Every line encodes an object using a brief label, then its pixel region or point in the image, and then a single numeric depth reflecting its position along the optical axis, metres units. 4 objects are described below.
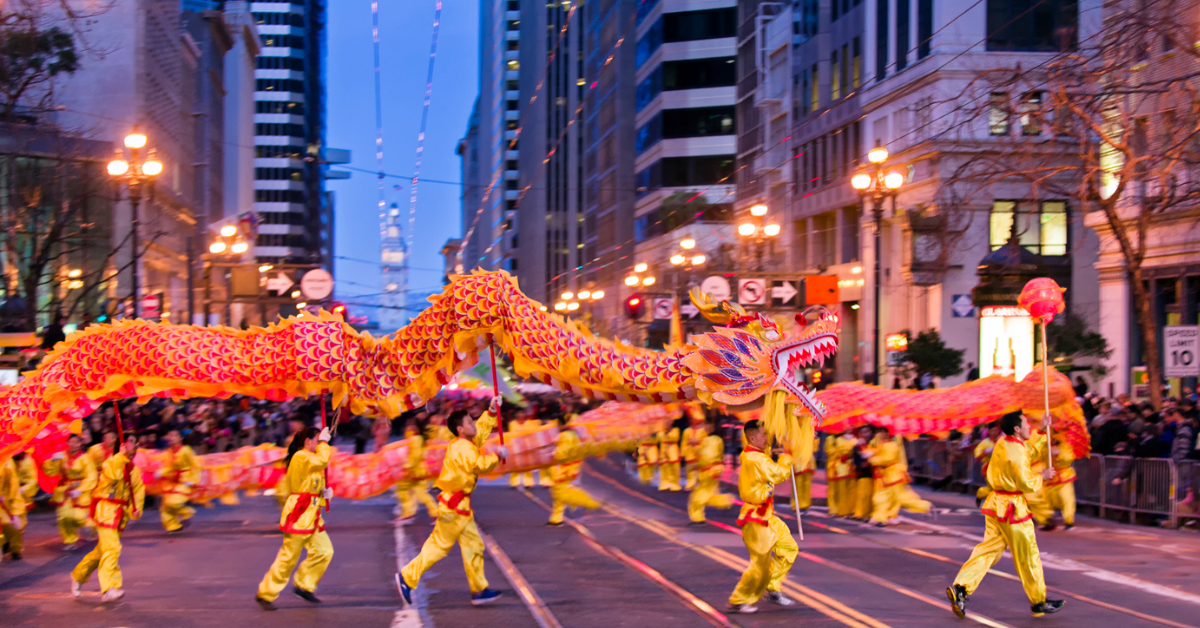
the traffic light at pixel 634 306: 31.52
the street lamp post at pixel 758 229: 33.89
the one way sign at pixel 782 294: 29.88
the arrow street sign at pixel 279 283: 30.66
